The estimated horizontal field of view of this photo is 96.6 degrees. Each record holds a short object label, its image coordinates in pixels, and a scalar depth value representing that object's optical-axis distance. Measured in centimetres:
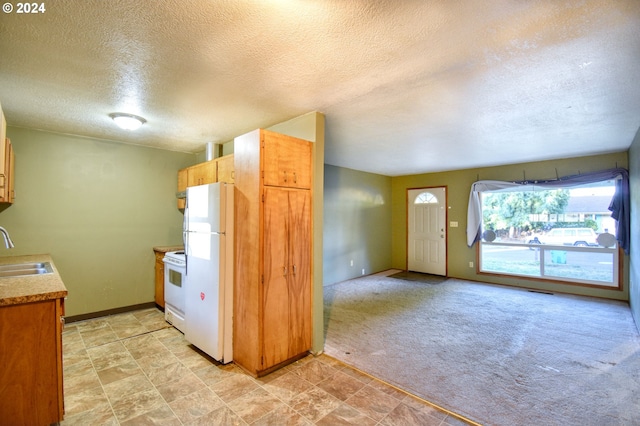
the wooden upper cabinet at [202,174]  377
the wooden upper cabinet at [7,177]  238
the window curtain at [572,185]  448
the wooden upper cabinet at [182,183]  442
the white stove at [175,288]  334
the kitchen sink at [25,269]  267
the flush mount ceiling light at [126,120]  298
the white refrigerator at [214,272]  269
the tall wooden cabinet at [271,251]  248
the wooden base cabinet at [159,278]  412
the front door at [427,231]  668
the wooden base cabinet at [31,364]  166
